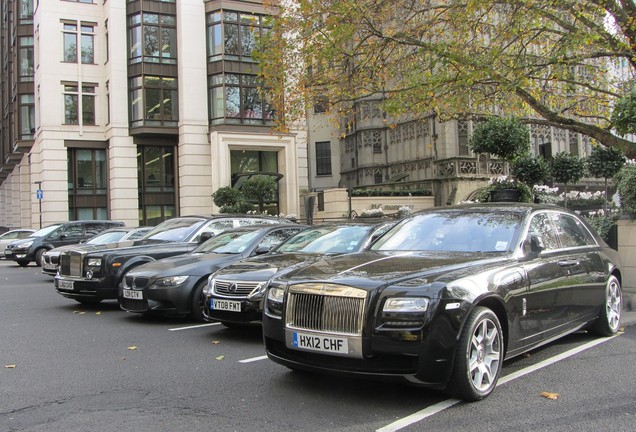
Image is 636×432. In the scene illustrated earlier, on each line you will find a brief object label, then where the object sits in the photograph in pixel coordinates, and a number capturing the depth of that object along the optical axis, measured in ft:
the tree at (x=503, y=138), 48.78
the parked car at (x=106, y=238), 45.93
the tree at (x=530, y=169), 50.16
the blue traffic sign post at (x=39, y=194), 97.14
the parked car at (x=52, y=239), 70.69
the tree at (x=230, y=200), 92.32
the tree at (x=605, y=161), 53.67
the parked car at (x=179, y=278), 27.02
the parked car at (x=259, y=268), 23.02
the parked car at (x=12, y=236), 83.97
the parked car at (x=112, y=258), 32.17
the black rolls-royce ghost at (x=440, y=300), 14.29
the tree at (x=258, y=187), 93.45
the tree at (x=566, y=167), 55.47
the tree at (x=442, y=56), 37.52
